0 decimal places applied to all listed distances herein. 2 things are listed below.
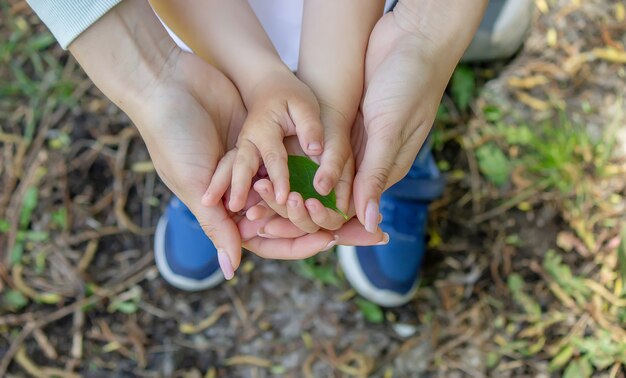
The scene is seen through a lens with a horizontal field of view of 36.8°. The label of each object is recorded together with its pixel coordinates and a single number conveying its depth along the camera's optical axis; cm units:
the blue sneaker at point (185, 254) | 68
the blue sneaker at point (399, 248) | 68
